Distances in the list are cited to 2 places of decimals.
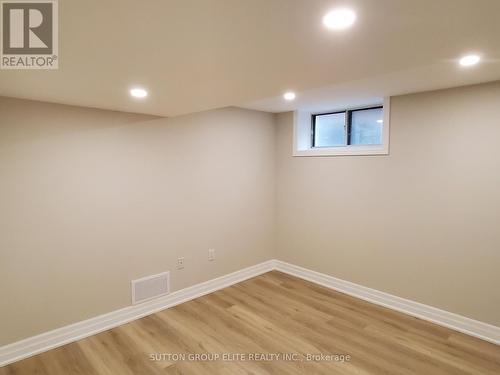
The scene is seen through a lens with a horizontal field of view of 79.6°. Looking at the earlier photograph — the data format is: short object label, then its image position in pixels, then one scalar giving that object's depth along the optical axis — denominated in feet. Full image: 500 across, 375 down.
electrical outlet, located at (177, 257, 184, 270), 11.45
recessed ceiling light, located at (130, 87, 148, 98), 6.88
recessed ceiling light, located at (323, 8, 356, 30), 3.53
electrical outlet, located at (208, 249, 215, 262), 12.43
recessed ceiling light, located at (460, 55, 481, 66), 5.35
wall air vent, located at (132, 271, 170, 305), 10.32
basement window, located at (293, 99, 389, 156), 11.41
